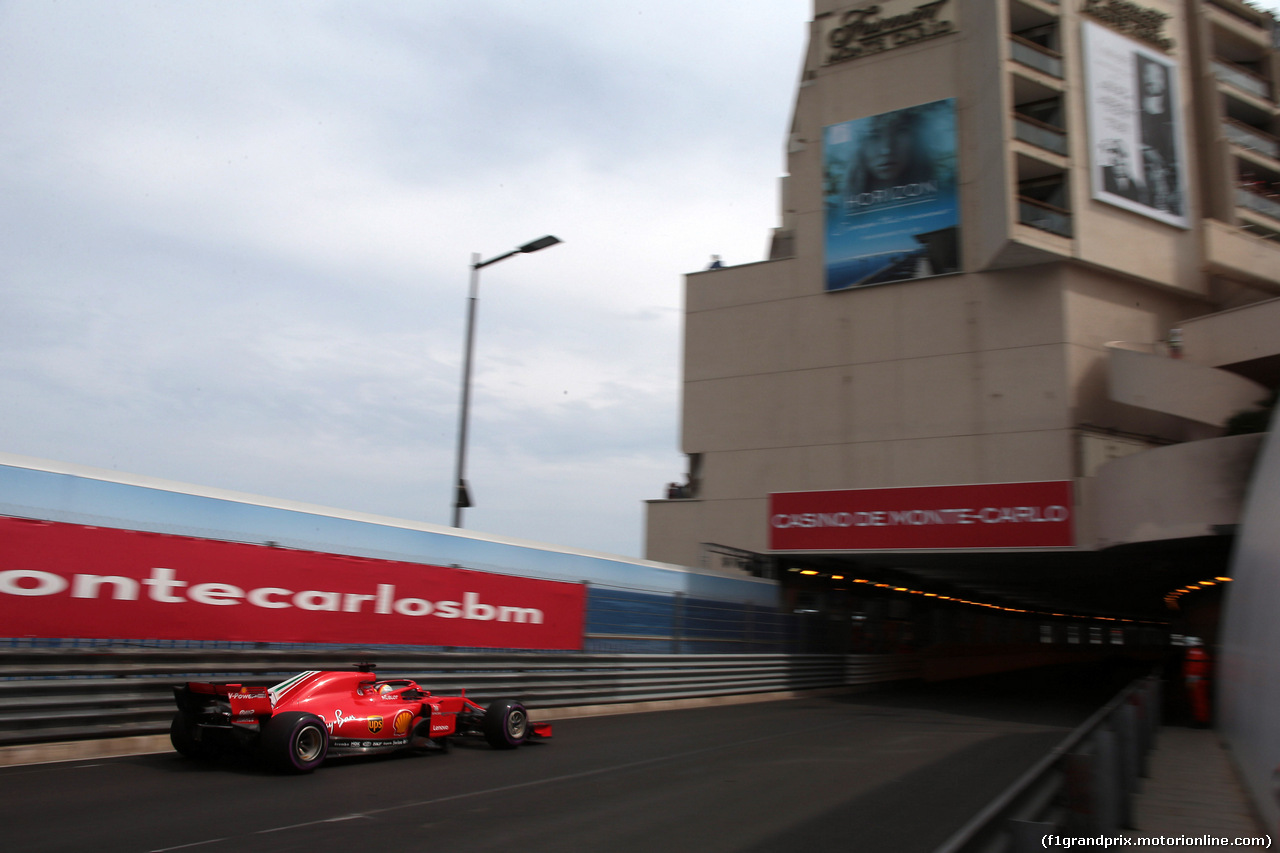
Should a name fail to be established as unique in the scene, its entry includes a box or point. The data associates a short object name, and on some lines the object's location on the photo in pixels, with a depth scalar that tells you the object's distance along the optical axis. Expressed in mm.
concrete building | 24594
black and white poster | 27469
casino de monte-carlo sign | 21500
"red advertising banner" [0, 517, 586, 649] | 8633
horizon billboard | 28484
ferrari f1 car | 8328
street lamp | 14352
